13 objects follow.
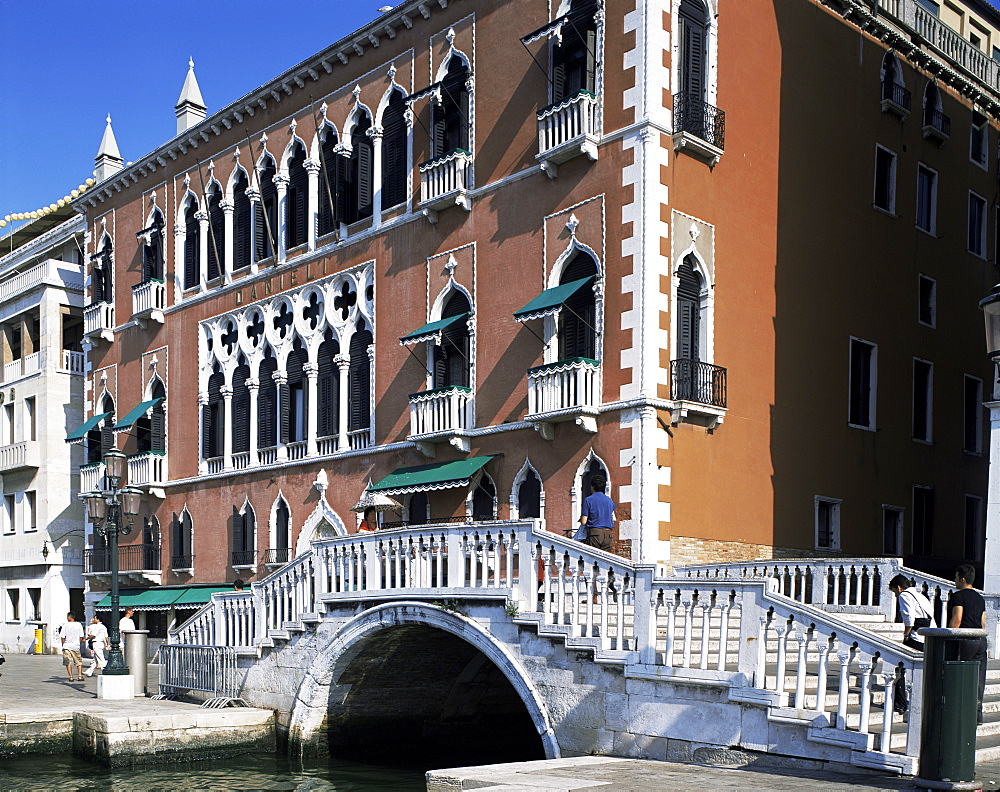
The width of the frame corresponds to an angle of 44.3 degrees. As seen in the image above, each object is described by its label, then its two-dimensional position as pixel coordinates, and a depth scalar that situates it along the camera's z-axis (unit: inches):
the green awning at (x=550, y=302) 708.7
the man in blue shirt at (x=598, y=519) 583.2
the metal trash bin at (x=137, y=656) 780.0
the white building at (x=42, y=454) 1310.3
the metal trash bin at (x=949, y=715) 318.7
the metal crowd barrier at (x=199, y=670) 737.6
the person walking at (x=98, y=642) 914.0
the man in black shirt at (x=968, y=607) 425.4
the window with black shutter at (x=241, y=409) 1018.1
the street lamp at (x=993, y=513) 601.3
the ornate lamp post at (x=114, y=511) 767.7
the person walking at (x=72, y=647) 922.1
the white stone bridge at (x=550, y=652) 417.7
